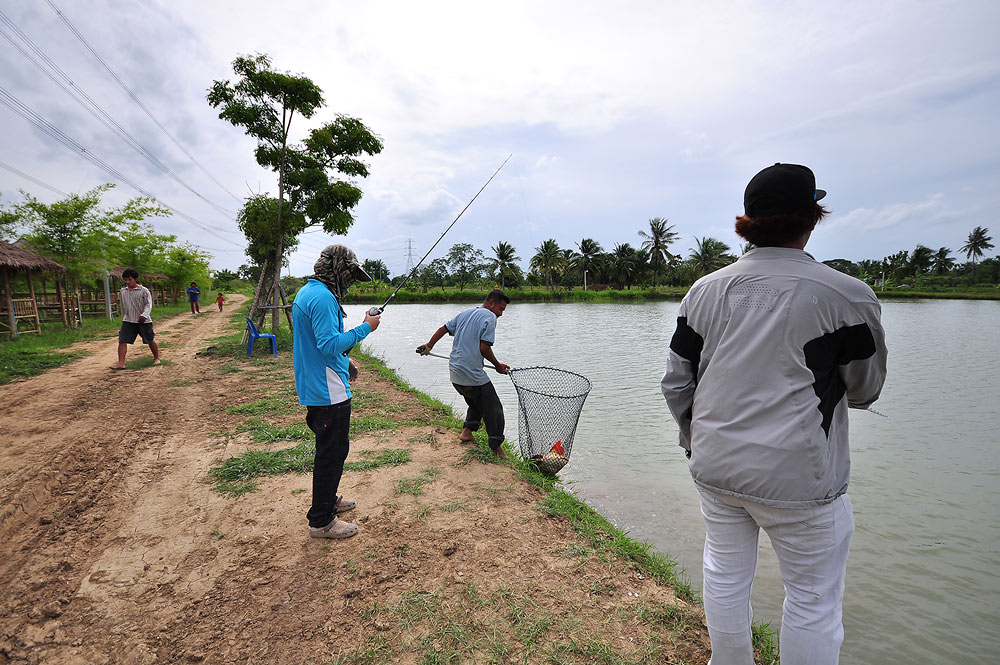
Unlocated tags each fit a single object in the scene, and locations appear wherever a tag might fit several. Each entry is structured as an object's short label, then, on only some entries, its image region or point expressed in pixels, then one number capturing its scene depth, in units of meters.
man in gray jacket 1.52
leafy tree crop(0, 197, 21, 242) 14.18
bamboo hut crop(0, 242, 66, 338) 11.74
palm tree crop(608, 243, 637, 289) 60.09
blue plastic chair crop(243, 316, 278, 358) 9.98
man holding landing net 4.55
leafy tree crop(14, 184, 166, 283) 14.25
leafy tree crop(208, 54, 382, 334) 10.27
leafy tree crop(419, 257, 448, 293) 61.83
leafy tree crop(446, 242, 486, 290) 79.81
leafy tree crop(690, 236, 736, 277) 58.06
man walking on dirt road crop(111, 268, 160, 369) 7.89
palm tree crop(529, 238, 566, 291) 58.50
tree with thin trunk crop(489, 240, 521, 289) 57.38
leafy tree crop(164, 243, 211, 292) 26.56
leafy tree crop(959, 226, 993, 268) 76.06
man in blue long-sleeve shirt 2.85
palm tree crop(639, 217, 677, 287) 59.66
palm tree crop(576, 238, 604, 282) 60.66
